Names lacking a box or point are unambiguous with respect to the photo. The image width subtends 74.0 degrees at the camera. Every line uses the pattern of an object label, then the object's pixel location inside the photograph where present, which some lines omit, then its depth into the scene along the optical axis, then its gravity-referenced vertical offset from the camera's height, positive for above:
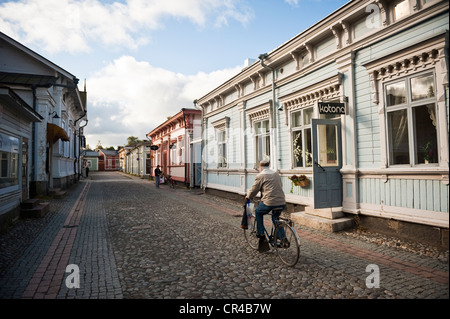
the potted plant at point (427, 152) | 5.82 +0.20
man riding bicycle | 5.22 -0.52
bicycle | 4.82 -1.30
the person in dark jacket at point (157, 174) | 21.77 -0.61
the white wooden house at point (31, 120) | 7.66 +1.56
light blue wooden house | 5.68 +1.14
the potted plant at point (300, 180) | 8.88 -0.49
